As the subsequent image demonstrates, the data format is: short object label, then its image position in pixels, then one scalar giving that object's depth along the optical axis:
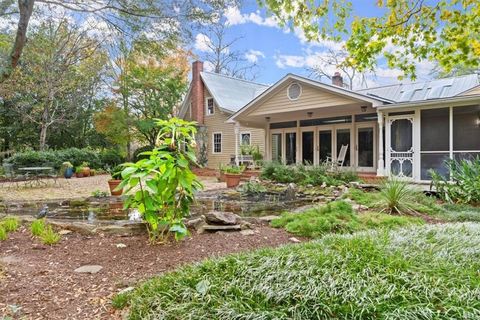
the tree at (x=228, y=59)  25.33
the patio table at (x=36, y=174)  11.70
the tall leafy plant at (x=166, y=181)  3.38
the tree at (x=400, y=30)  4.61
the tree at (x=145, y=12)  5.93
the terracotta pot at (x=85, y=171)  15.81
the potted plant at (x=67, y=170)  14.80
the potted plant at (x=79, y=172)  15.62
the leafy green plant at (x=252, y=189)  9.41
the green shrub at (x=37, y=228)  4.13
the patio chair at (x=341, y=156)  12.91
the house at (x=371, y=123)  9.50
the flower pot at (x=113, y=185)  8.53
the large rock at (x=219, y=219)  4.47
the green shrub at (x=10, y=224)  4.35
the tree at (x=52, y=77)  15.19
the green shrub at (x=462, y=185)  6.98
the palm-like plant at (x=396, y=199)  6.06
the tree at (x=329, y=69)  20.69
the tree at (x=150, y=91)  18.00
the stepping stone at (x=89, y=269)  3.13
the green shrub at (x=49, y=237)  3.88
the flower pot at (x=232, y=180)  11.20
